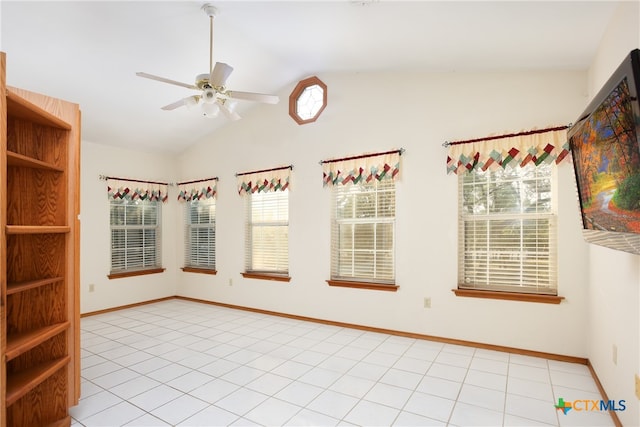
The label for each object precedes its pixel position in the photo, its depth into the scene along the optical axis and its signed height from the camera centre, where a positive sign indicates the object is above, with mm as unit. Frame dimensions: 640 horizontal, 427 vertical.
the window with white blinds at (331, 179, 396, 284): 4176 -180
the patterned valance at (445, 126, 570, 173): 3229 +658
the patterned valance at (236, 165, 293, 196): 4879 +552
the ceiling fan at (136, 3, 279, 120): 2869 +1097
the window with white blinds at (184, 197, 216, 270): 5848 -272
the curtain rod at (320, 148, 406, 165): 4014 +751
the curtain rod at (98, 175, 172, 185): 5250 +620
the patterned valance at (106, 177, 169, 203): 5340 +468
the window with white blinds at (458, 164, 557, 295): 3389 -128
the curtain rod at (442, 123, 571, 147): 3241 +810
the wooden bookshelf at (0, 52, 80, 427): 2131 -251
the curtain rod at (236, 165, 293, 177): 4845 +698
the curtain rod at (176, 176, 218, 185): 5692 +640
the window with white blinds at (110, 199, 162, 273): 5469 -272
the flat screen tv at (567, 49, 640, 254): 1390 +276
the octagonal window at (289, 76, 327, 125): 4609 +1592
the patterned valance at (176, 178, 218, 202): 5703 +490
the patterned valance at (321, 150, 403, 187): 4039 +603
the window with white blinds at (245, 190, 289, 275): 5043 -220
